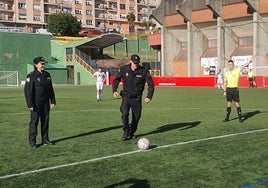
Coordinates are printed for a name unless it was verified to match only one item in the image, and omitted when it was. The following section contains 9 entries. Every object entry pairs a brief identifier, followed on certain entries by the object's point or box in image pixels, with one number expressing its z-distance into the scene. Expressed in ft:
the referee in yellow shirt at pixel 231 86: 48.01
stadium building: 181.06
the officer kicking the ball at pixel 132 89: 35.12
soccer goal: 215.72
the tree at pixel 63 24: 310.86
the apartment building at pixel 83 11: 367.45
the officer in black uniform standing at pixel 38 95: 32.19
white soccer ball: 29.78
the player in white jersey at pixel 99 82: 85.56
